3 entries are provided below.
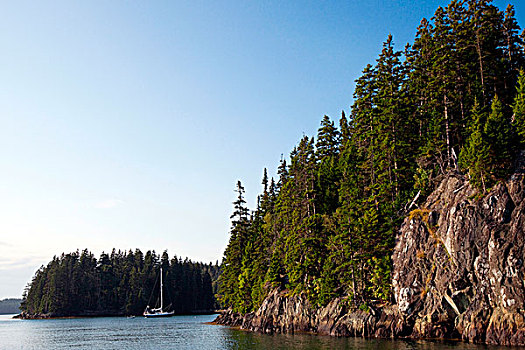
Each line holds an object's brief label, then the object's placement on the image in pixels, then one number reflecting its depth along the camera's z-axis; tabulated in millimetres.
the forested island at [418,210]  39875
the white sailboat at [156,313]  134225
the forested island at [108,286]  153750
